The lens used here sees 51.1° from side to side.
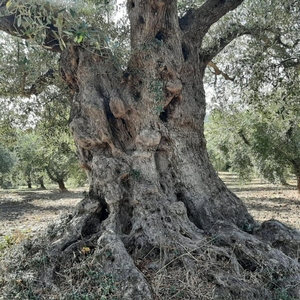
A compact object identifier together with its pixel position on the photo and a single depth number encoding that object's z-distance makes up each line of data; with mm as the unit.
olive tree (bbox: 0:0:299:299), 4254
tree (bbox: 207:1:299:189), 7977
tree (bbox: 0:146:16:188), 21766
